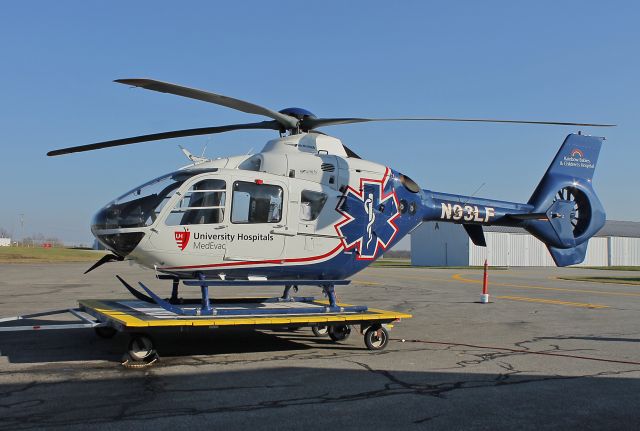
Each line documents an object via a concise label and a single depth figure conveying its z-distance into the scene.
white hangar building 58.53
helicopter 9.23
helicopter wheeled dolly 8.02
